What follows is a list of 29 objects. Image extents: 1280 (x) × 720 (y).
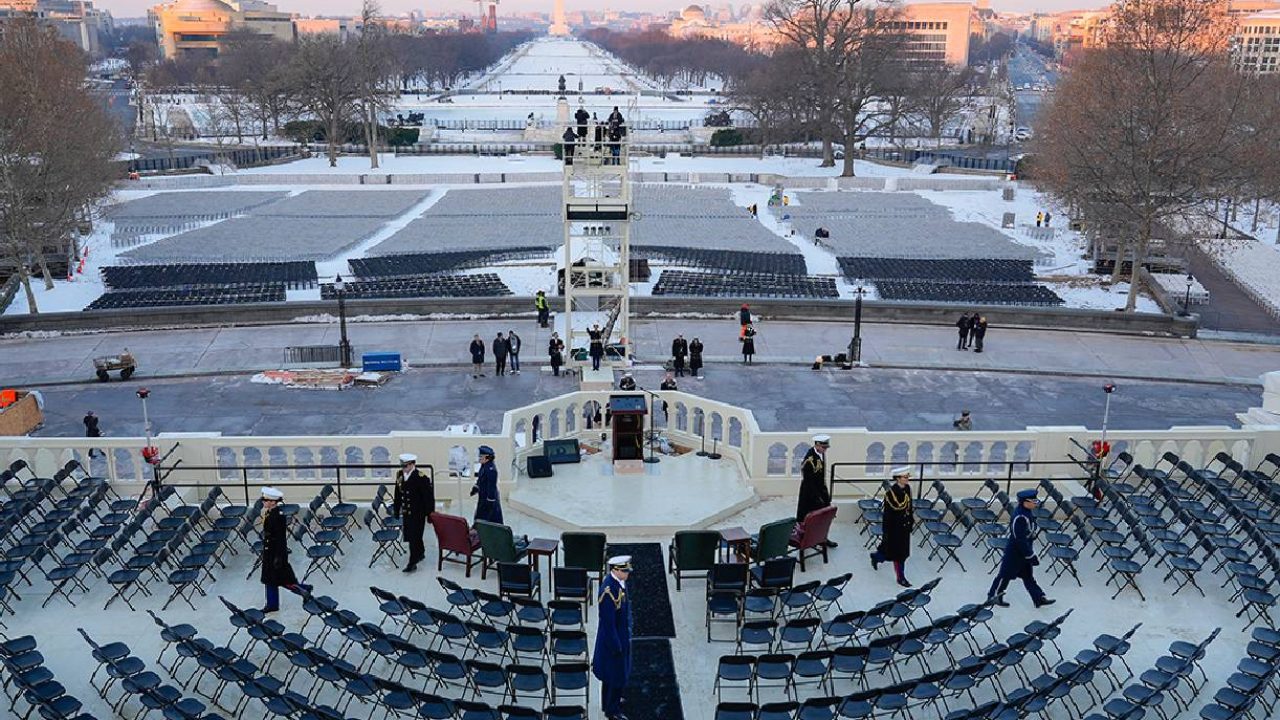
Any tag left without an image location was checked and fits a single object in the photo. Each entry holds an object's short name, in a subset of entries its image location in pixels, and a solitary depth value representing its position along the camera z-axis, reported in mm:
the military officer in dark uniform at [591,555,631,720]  12227
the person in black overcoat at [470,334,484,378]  30327
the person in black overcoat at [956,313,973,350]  33281
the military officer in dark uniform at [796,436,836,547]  16516
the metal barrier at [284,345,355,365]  31484
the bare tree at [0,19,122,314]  38125
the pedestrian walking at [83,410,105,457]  24234
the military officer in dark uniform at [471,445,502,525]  16328
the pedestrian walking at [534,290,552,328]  35094
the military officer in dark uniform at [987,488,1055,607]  14773
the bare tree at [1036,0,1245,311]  37875
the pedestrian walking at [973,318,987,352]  32969
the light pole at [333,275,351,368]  30841
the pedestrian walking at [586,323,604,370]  27828
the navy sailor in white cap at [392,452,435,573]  15898
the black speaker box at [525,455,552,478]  19141
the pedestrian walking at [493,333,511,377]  29875
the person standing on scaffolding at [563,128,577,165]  27694
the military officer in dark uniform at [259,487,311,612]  14555
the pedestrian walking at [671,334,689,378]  30125
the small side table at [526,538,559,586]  15414
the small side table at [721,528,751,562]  15312
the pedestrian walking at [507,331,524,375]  30428
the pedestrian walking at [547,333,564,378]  30047
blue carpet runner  13039
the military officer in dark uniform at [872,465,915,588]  15391
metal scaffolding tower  27203
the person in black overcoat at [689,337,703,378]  30156
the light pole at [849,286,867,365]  30761
